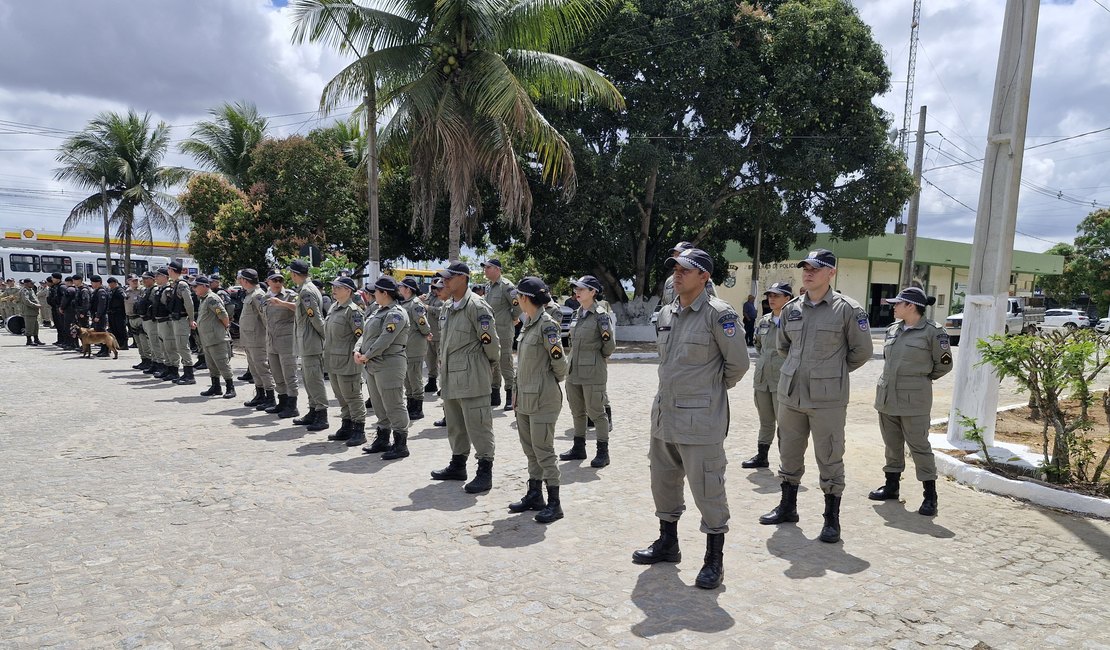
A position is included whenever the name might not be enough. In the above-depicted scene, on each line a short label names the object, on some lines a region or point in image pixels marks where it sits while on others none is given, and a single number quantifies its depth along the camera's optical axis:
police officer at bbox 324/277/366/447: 7.40
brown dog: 14.85
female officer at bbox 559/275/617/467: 6.65
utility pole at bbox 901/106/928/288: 21.23
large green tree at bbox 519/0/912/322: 17.92
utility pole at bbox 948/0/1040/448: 6.89
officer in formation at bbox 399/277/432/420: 7.97
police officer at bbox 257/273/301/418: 8.73
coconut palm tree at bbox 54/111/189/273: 26.48
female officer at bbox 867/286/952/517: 5.38
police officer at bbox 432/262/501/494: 5.62
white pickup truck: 24.41
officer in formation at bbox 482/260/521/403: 9.14
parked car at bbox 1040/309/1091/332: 34.23
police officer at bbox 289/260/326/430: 7.95
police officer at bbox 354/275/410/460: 6.68
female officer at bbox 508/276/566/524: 5.01
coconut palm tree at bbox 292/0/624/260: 13.09
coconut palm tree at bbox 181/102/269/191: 24.27
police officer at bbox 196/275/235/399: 10.12
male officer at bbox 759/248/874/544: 4.70
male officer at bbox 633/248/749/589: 3.87
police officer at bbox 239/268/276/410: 9.32
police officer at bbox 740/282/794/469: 6.57
